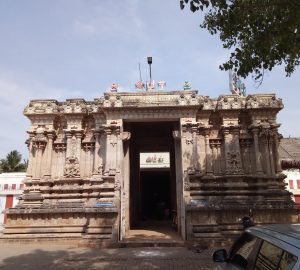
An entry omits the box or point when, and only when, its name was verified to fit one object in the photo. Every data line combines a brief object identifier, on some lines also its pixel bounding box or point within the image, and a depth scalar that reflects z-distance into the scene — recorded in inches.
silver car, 117.8
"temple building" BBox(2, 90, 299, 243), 572.4
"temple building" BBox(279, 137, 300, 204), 878.9
